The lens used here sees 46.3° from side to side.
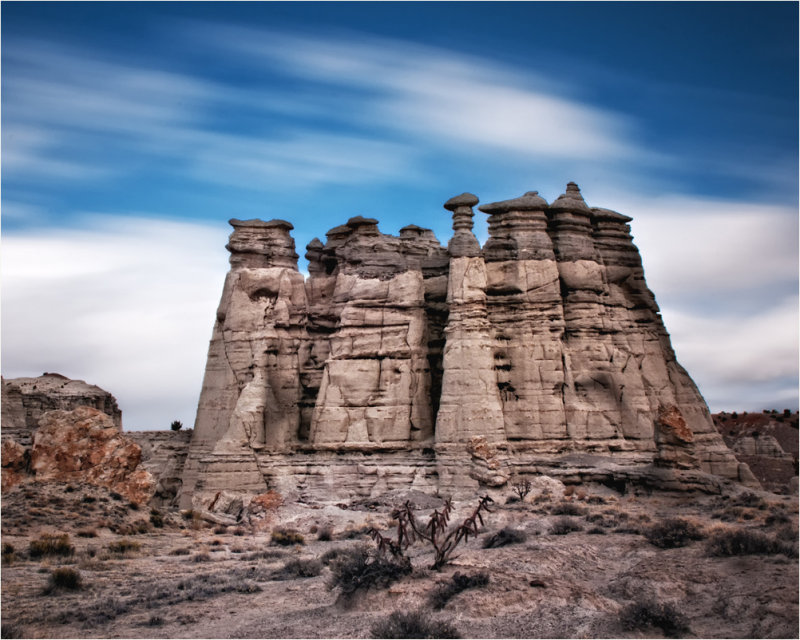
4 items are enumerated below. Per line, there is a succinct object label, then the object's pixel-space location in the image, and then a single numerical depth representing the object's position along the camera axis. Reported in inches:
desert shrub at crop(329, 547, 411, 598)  769.6
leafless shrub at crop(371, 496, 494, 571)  834.2
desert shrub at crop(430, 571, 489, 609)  733.9
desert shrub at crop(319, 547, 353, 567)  963.3
